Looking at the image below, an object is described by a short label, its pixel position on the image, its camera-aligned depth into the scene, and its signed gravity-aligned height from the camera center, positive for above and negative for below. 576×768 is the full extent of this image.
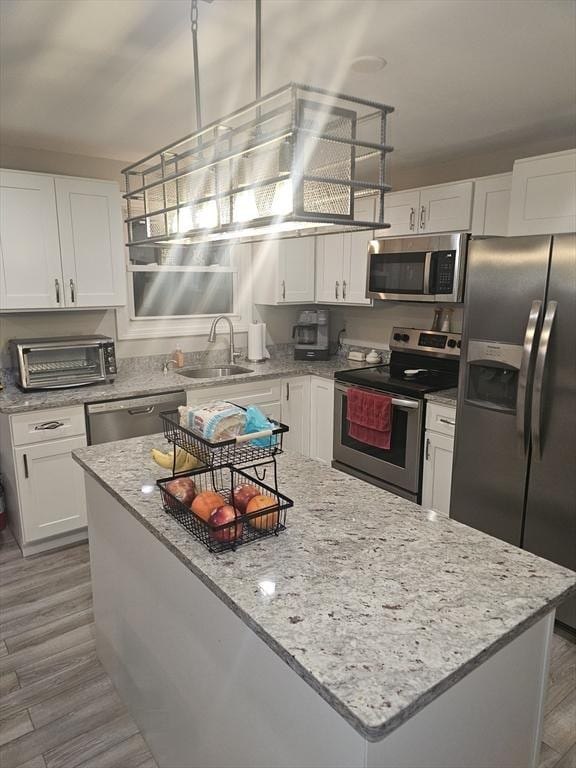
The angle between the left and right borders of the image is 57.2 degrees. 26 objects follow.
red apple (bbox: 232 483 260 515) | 1.49 -0.60
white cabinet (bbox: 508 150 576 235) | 2.67 +0.46
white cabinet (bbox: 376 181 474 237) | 3.29 +0.48
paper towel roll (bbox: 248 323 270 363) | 4.39 -0.49
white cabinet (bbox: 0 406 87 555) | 3.02 -1.12
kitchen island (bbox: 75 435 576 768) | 1.00 -0.72
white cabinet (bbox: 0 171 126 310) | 3.15 +0.24
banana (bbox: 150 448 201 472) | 1.82 -0.61
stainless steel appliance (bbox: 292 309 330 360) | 4.52 -0.46
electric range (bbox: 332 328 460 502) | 3.33 -0.73
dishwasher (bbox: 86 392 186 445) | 3.22 -0.83
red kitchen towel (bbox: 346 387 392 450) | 3.45 -0.89
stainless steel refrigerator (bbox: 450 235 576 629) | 2.38 -0.54
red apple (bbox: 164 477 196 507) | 1.55 -0.61
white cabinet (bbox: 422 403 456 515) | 3.10 -1.02
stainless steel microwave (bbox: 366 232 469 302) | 3.20 +0.10
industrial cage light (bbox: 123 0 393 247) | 1.22 +0.29
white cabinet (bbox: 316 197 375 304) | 4.02 +0.14
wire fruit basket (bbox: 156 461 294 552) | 1.40 -0.66
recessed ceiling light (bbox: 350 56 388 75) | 2.06 +0.86
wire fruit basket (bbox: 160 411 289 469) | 1.54 -0.49
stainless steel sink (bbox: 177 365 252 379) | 4.19 -0.71
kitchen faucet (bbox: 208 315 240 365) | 4.24 -0.42
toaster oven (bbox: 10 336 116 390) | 3.21 -0.49
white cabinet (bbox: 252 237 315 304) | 4.30 +0.09
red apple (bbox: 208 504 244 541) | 1.39 -0.62
